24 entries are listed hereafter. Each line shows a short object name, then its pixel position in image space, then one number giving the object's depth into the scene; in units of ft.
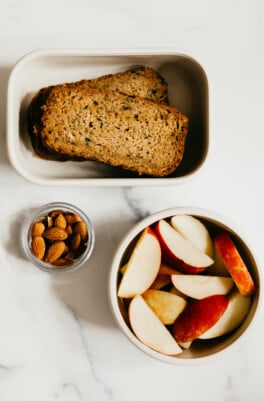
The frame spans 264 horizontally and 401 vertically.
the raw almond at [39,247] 3.48
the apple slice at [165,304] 3.43
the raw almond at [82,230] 3.51
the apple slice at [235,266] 3.37
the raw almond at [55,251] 3.48
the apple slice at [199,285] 3.43
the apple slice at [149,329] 3.36
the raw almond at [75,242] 3.50
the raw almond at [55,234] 3.47
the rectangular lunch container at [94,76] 3.32
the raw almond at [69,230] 3.52
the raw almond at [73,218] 3.52
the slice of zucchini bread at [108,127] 3.35
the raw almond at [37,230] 3.50
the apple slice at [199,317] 3.33
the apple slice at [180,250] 3.41
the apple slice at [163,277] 3.51
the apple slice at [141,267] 3.38
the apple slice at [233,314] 3.44
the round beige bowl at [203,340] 3.31
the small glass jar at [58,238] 3.48
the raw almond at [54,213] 3.53
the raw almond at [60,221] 3.50
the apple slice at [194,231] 3.43
